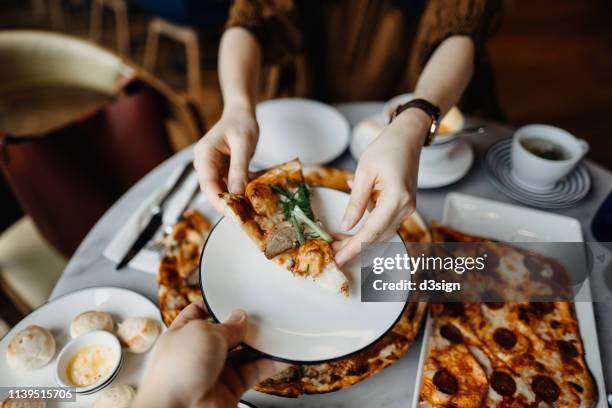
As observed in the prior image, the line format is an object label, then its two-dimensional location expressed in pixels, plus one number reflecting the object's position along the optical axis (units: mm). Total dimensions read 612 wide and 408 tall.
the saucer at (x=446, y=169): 1396
